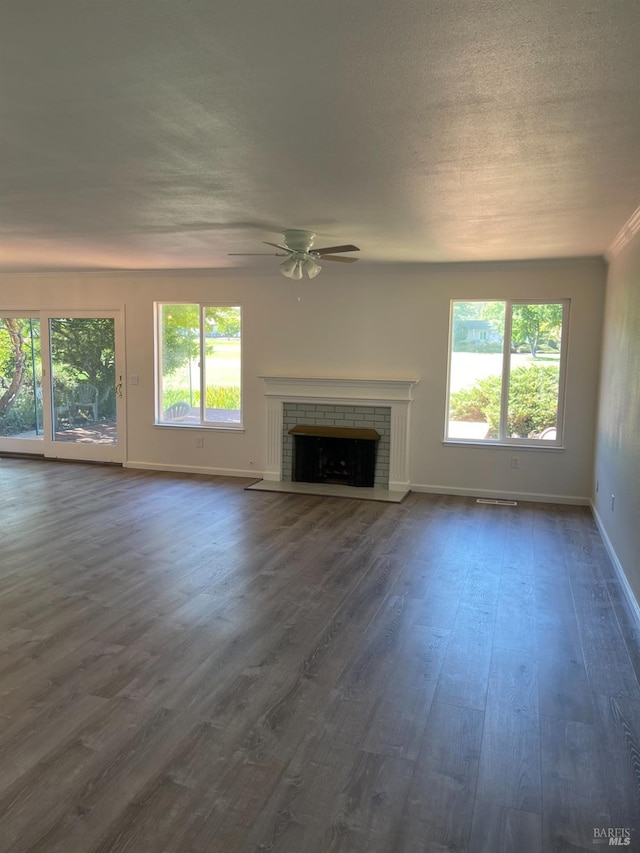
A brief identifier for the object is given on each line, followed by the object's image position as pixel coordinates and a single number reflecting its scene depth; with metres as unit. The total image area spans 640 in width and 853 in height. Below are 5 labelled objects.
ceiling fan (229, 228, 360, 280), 4.62
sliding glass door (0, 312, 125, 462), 7.62
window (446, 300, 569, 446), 6.13
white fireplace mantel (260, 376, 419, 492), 6.46
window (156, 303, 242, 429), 7.18
